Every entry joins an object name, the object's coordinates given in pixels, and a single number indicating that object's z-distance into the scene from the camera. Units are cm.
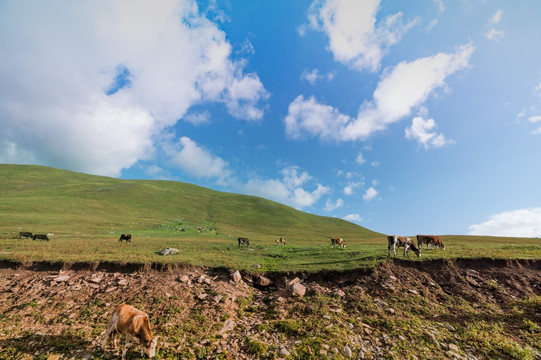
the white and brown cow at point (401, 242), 2199
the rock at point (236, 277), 1615
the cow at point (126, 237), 3444
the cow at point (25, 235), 3419
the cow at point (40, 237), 3307
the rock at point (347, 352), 920
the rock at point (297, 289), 1407
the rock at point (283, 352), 921
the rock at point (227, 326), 1073
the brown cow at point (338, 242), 3629
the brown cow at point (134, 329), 909
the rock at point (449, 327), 1136
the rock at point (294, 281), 1572
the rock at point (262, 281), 1645
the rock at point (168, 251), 2275
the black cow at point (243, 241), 3791
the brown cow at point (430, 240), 2956
